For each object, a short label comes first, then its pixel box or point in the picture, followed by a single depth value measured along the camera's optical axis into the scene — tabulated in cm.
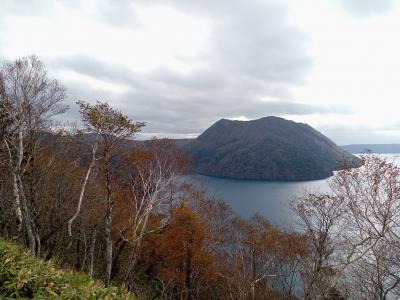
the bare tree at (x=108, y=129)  1511
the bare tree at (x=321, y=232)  1694
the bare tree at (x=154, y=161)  1862
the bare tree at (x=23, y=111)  1404
